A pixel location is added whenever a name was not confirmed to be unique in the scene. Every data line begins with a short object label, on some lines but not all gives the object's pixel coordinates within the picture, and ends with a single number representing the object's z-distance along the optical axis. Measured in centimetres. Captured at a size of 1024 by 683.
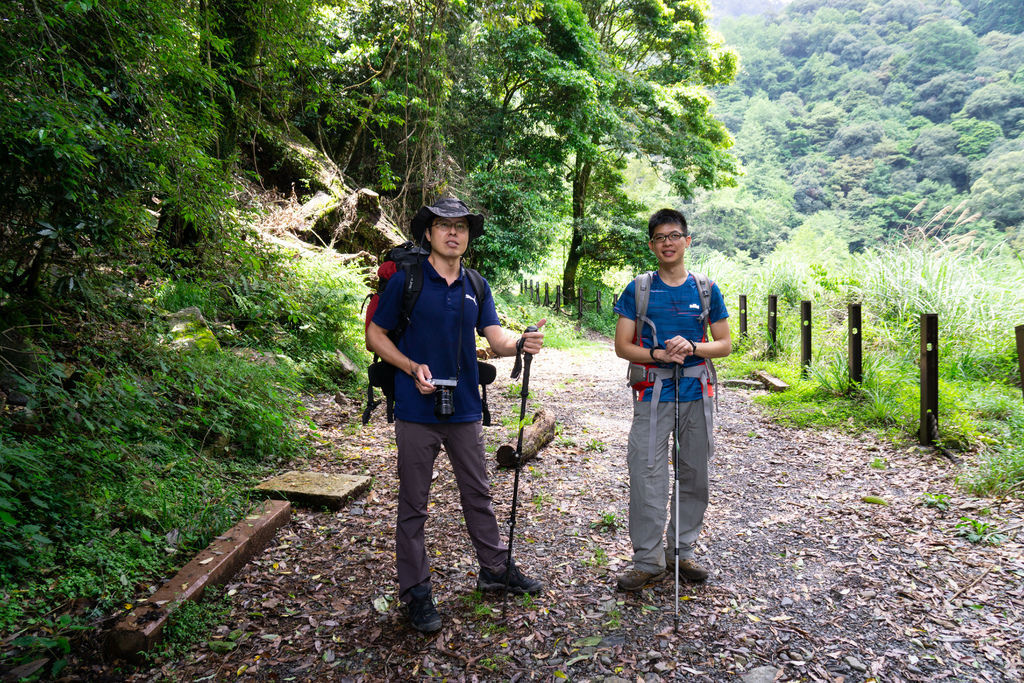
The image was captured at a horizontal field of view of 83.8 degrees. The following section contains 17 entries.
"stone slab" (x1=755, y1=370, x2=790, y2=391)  790
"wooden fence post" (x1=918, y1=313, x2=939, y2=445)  514
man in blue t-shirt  299
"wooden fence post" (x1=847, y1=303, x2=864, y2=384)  659
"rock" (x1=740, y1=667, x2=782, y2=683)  238
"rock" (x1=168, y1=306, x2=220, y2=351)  549
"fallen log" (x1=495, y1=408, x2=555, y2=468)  506
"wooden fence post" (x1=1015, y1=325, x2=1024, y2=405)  431
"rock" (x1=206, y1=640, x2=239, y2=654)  260
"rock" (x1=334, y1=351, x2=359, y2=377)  731
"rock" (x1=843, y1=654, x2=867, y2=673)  244
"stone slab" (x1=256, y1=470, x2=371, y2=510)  406
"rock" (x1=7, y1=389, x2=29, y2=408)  380
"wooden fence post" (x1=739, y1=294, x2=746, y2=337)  1119
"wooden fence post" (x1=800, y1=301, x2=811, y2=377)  820
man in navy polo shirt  269
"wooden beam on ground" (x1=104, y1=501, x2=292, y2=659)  244
